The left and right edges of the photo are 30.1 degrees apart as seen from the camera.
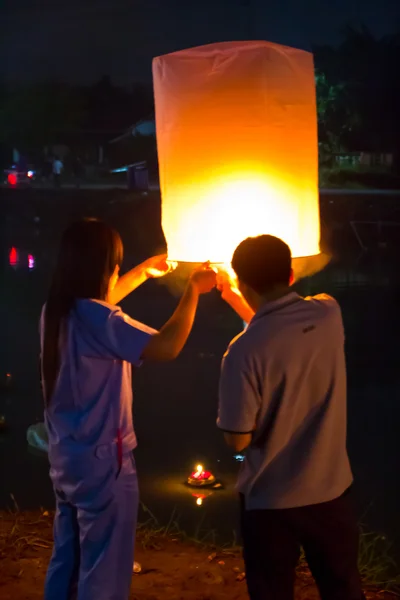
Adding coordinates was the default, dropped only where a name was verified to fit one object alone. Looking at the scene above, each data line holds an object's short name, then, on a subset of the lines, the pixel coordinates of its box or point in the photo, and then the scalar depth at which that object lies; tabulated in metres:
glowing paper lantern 2.37
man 1.96
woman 2.20
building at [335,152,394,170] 27.39
